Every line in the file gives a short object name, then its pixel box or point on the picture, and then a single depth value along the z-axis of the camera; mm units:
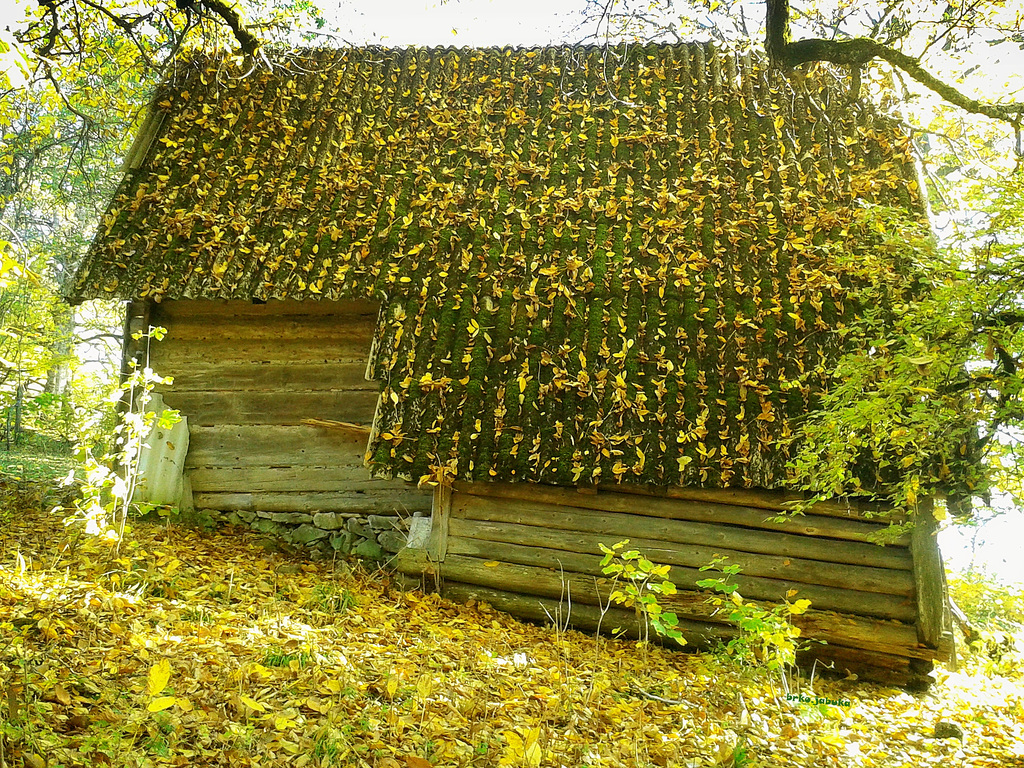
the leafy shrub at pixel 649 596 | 4734
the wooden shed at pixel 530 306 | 6176
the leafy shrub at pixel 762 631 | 4789
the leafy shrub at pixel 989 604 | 10133
